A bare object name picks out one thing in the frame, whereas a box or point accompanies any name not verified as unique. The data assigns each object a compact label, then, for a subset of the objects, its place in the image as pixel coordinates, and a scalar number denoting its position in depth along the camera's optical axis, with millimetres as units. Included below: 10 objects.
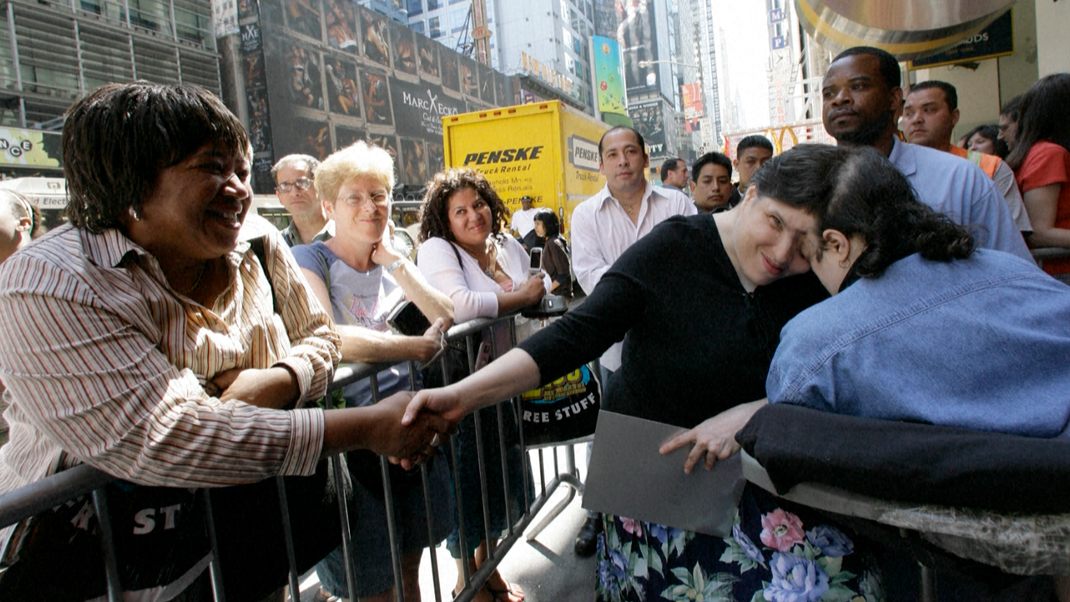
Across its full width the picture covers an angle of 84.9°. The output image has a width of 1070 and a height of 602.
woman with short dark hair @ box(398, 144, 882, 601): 1502
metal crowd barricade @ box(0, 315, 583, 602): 1128
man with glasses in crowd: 4555
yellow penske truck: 11242
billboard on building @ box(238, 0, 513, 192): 22688
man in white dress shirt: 4184
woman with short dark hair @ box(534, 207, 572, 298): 7801
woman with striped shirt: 1175
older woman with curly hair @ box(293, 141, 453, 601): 2148
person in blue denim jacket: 1043
